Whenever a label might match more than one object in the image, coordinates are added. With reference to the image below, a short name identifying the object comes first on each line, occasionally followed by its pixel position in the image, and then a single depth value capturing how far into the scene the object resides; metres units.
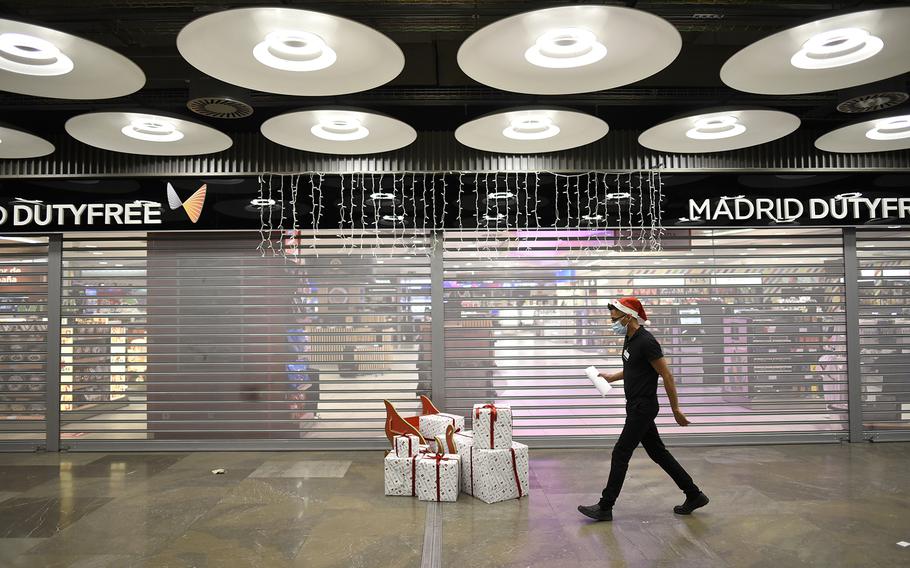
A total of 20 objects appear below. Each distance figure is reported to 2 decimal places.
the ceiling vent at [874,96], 4.49
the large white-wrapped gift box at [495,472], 4.92
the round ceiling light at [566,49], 3.34
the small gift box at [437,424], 5.45
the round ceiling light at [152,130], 4.77
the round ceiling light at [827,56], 3.23
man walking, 4.41
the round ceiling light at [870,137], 5.02
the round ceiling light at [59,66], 3.33
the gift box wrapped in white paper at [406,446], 5.15
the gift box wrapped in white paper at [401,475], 5.08
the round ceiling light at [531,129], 4.76
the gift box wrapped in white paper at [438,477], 4.93
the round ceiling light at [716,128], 4.91
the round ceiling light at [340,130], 4.81
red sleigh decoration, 5.29
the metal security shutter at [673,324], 7.05
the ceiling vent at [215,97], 4.57
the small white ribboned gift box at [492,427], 4.93
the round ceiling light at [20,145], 4.99
